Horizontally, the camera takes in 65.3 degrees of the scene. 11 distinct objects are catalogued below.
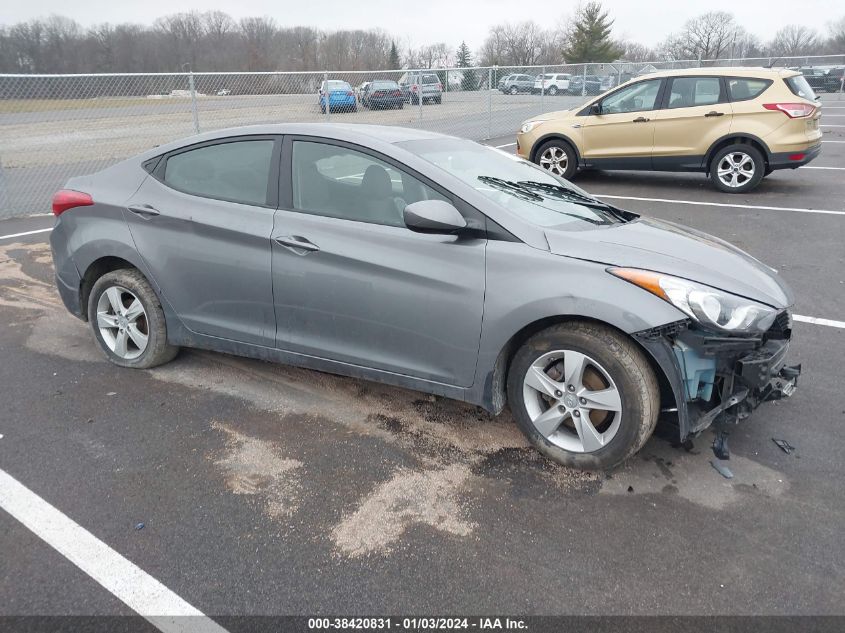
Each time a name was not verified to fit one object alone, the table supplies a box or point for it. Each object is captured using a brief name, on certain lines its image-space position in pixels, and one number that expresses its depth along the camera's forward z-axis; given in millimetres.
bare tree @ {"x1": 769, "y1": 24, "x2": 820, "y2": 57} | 80019
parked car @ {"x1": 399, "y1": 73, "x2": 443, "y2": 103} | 15190
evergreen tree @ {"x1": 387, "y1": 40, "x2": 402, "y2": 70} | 65981
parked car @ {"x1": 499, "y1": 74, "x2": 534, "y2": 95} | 18484
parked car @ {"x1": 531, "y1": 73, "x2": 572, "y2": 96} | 18812
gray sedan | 2943
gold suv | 9445
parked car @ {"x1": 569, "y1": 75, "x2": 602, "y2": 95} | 21516
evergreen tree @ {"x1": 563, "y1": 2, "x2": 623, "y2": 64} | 56406
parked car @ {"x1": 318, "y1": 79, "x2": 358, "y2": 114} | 13766
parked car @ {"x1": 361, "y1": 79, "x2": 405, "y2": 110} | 14859
